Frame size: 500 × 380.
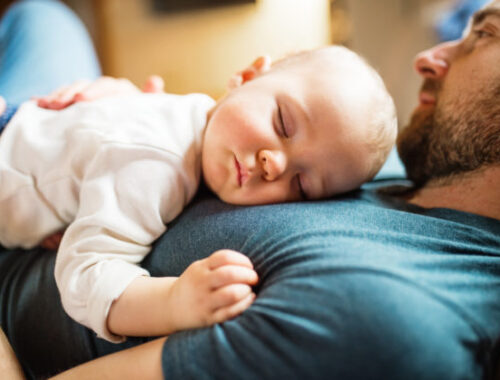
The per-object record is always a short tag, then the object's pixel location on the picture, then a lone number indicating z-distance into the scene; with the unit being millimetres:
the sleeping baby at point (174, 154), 504
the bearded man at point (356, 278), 395
